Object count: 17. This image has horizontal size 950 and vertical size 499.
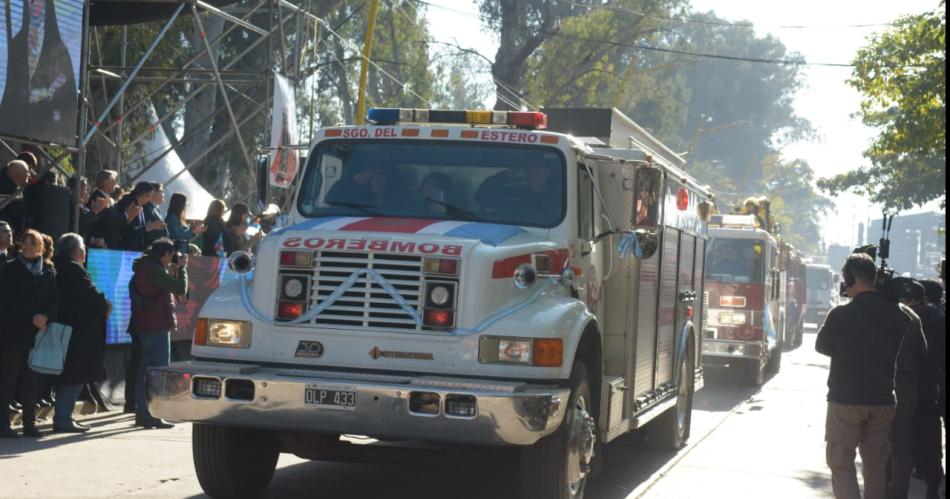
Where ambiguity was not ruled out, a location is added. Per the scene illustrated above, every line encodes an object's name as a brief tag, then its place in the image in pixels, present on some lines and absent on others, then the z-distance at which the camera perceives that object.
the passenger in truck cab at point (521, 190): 9.22
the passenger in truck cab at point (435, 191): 9.16
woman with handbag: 11.58
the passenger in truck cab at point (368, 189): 9.27
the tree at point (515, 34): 47.34
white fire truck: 7.90
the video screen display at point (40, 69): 13.74
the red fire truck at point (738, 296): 22.20
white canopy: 23.59
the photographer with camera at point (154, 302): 12.59
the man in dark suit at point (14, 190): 13.30
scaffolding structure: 14.76
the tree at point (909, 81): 24.19
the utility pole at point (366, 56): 25.51
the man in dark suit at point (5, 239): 11.76
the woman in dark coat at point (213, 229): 16.03
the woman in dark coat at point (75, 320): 11.93
